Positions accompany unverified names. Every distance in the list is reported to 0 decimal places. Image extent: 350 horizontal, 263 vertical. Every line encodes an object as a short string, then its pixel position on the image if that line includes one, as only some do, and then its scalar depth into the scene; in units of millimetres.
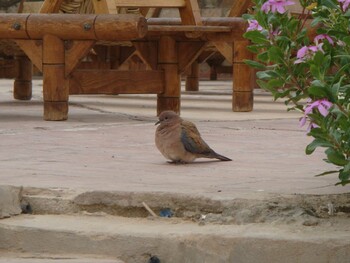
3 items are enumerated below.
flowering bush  5918
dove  8812
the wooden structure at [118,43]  13234
